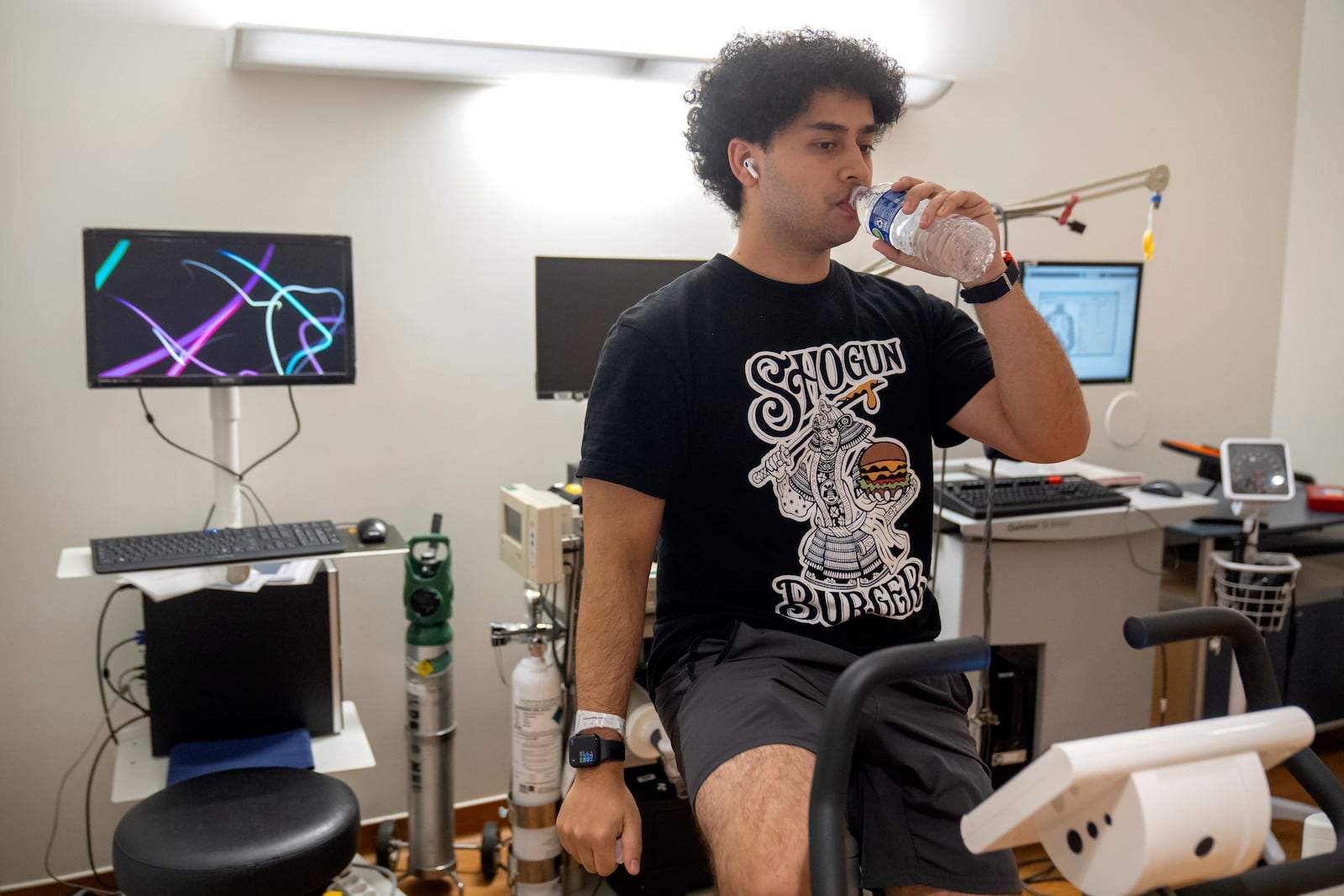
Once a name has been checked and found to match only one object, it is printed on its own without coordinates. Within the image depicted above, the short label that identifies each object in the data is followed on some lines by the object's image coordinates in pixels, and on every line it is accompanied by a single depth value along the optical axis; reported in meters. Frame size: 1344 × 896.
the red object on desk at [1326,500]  3.21
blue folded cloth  2.30
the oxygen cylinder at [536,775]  2.42
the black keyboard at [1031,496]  2.73
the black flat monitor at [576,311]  2.58
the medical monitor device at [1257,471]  2.78
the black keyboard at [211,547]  2.12
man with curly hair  1.33
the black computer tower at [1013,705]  2.95
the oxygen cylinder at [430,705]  2.47
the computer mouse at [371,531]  2.35
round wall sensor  3.65
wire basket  2.79
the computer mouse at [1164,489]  3.06
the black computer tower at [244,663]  2.42
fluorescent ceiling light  2.42
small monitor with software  3.16
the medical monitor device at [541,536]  2.32
